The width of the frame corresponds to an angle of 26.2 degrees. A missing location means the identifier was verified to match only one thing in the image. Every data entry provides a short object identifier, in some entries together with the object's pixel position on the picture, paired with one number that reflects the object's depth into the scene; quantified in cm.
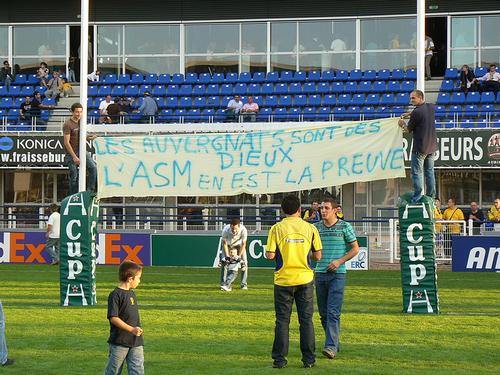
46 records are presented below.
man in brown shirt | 1778
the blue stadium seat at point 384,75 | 3734
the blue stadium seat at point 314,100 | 3641
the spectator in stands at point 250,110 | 3435
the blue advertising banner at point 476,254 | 2572
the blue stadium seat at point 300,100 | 3656
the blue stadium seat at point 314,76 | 3806
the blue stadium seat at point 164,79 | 3903
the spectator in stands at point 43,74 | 3972
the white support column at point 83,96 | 1789
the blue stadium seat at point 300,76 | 3812
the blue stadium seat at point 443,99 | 3541
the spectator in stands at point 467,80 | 3584
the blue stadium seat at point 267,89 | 3756
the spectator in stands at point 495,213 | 2805
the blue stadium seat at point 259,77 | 3825
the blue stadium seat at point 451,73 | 3722
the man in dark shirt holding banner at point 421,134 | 1567
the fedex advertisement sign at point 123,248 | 2806
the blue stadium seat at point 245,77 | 3841
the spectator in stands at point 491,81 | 3553
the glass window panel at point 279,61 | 4031
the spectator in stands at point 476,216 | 2786
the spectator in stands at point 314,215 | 2758
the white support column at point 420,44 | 1716
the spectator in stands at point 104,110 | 3509
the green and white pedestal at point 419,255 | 1666
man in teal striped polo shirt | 1253
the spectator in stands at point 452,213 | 2722
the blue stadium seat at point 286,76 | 3819
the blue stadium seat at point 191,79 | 3891
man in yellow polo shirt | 1183
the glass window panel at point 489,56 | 3891
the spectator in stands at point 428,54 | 3695
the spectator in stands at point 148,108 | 3522
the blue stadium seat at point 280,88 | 3750
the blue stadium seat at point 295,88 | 3741
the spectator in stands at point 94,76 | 4006
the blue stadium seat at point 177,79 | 3897
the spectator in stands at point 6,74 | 4012
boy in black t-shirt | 969
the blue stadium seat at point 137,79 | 3941
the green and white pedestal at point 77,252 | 1794
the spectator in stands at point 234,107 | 3499
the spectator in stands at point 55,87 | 3806
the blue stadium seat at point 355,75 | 3756
